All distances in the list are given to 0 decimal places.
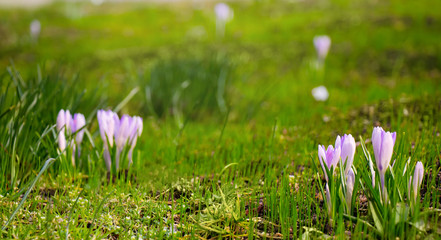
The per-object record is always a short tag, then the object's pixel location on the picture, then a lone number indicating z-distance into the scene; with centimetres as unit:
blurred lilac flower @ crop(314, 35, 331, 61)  651
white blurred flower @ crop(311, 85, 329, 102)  580
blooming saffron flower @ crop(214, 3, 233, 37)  1024
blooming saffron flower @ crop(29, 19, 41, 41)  1318
